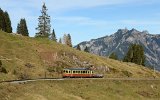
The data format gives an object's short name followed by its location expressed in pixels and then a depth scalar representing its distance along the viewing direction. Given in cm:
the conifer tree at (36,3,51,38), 13812
